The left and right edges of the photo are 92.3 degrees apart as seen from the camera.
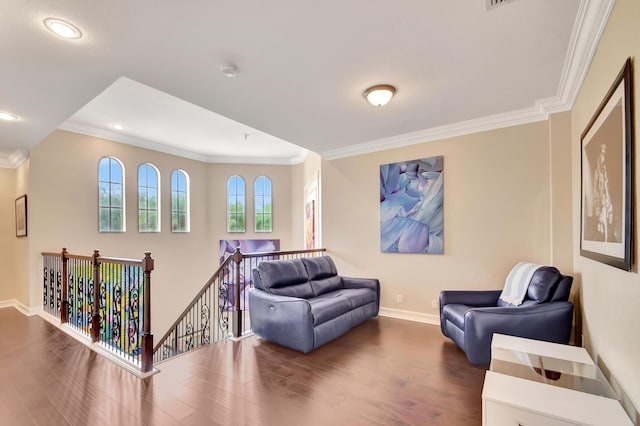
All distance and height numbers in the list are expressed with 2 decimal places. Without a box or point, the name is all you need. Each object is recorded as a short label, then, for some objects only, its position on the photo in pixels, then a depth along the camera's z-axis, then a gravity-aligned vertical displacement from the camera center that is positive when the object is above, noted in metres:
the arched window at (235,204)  7.82 +0.24
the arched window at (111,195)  5.80 +0.37
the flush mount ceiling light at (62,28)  2.12 +1.33
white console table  1.43 -0.97
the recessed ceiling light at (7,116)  3.69 +1.21
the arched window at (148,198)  6.43 +0.34
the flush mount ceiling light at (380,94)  3.08 +1.21
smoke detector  2.65 +1.26
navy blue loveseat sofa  3.31 -1.10
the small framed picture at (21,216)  5.03 -0.02
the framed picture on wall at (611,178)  1.62 +0.21
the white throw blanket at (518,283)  3.15 -0.76
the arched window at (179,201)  7.01 +0.30
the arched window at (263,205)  7.97 +0.21
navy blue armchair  2.75 -0.97
